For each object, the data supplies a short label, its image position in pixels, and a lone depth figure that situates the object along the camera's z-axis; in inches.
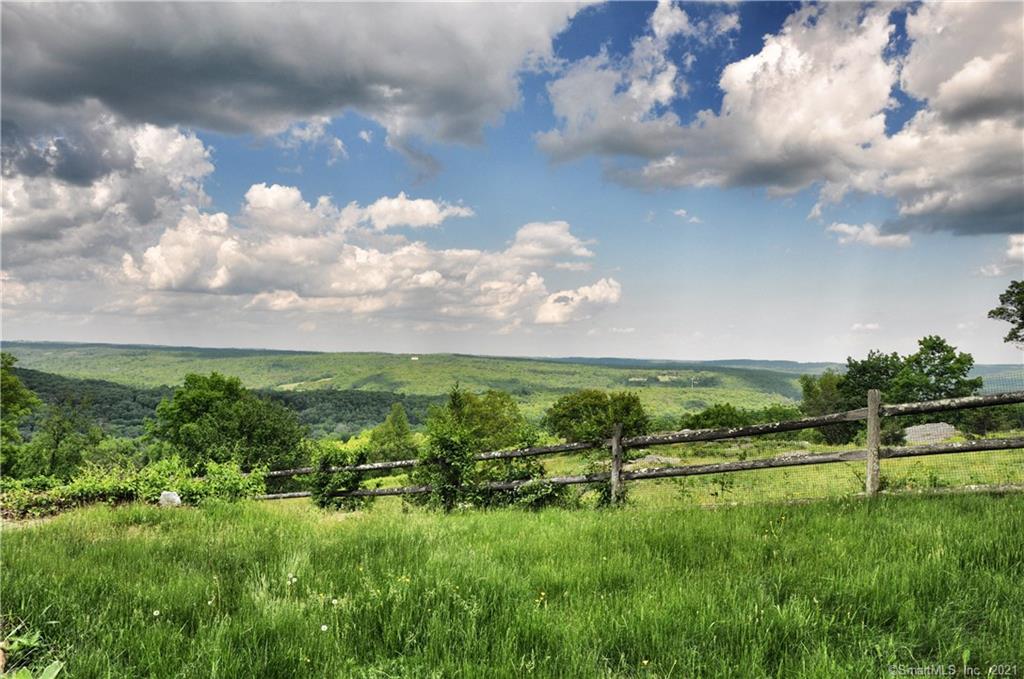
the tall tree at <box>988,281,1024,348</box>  1953.7
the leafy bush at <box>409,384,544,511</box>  482.0
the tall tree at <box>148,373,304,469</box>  1887.3
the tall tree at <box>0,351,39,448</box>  1739.9
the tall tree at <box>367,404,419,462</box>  4306.1
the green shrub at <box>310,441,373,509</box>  593.6
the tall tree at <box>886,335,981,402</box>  2566.4
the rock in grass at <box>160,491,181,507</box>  509.0
